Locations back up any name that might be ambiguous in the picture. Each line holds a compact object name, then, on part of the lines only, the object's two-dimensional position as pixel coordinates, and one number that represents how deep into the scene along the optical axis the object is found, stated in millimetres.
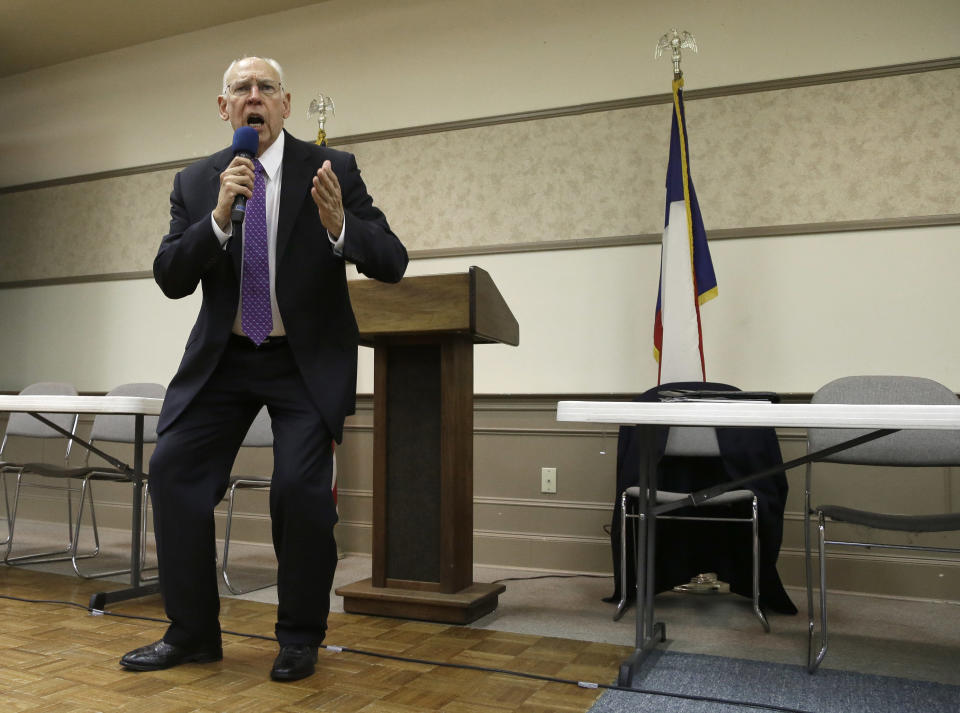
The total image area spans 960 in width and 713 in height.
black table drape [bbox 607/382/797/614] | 3049
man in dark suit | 2084
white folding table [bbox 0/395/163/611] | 2771
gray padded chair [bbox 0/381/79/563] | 4227
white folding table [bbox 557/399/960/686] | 1785
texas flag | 3404
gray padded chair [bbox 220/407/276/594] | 3354
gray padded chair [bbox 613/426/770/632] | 2900
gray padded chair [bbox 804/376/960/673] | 2451
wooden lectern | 2734
